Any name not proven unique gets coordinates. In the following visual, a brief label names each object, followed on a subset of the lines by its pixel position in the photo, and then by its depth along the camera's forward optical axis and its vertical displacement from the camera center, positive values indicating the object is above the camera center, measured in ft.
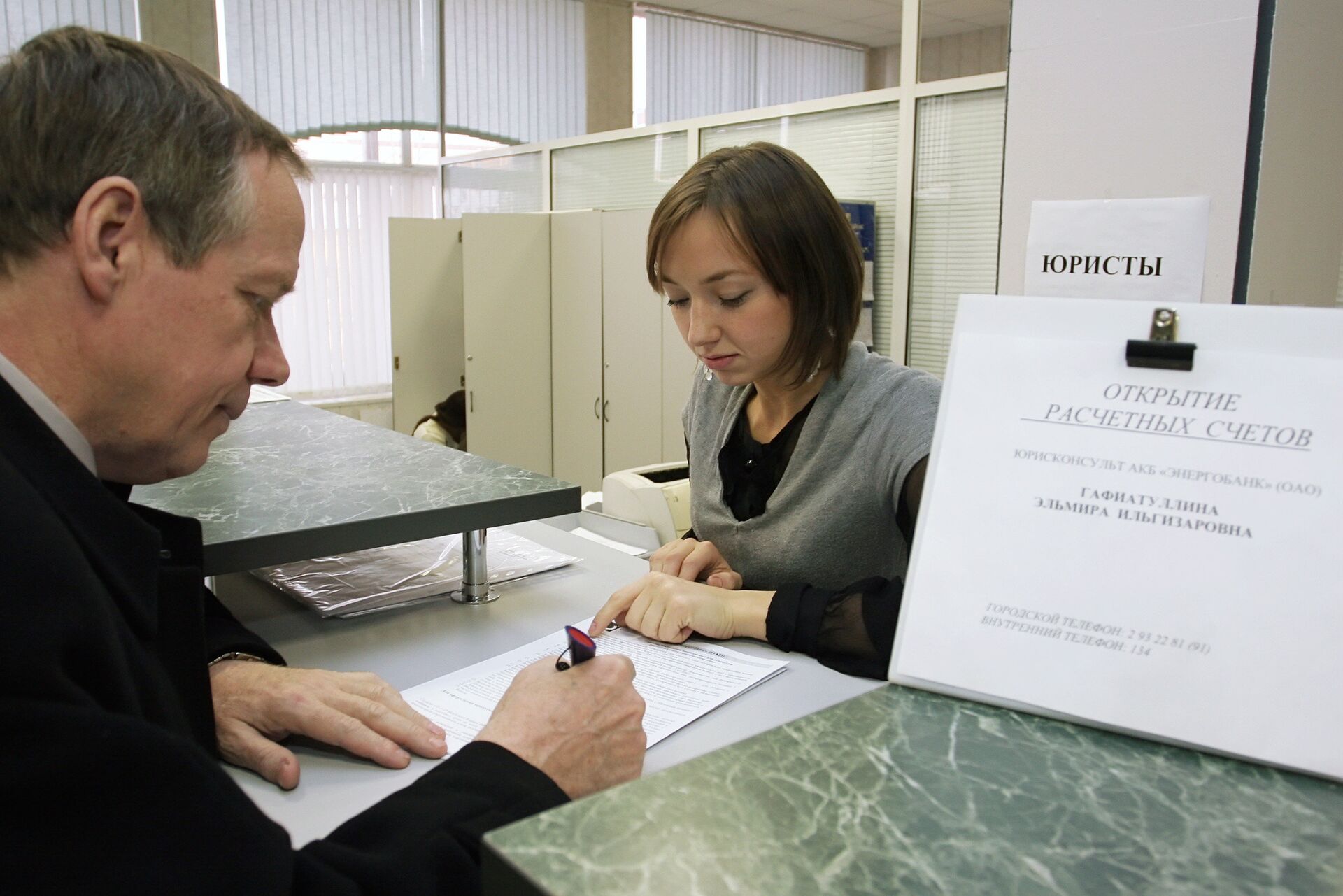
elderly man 1.75 -0.59
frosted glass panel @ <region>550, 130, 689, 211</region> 13.84 +1.67
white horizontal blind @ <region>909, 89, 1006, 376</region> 9.91 +0.80
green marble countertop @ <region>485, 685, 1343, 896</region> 1.36 -0.82
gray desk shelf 3.63 -0.91
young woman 4.42 -0.42
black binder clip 1.84 -0.11
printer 6.24 -1.40
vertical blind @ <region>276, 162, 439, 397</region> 18.79 -0.08
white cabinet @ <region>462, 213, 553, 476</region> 14.16 -0.78
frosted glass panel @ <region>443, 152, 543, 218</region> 16.79 +1.75
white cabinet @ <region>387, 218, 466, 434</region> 14.74 -0.52
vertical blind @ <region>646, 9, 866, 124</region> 23.58 +5.57
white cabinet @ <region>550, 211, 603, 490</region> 13.91 -0.89
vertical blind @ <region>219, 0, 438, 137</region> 17.74 +4.13
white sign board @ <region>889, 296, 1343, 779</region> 1.69 -0.45
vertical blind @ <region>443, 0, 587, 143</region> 20.43 +4.56
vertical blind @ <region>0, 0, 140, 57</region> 15.31 +4.19
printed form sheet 3.02 -1.34
